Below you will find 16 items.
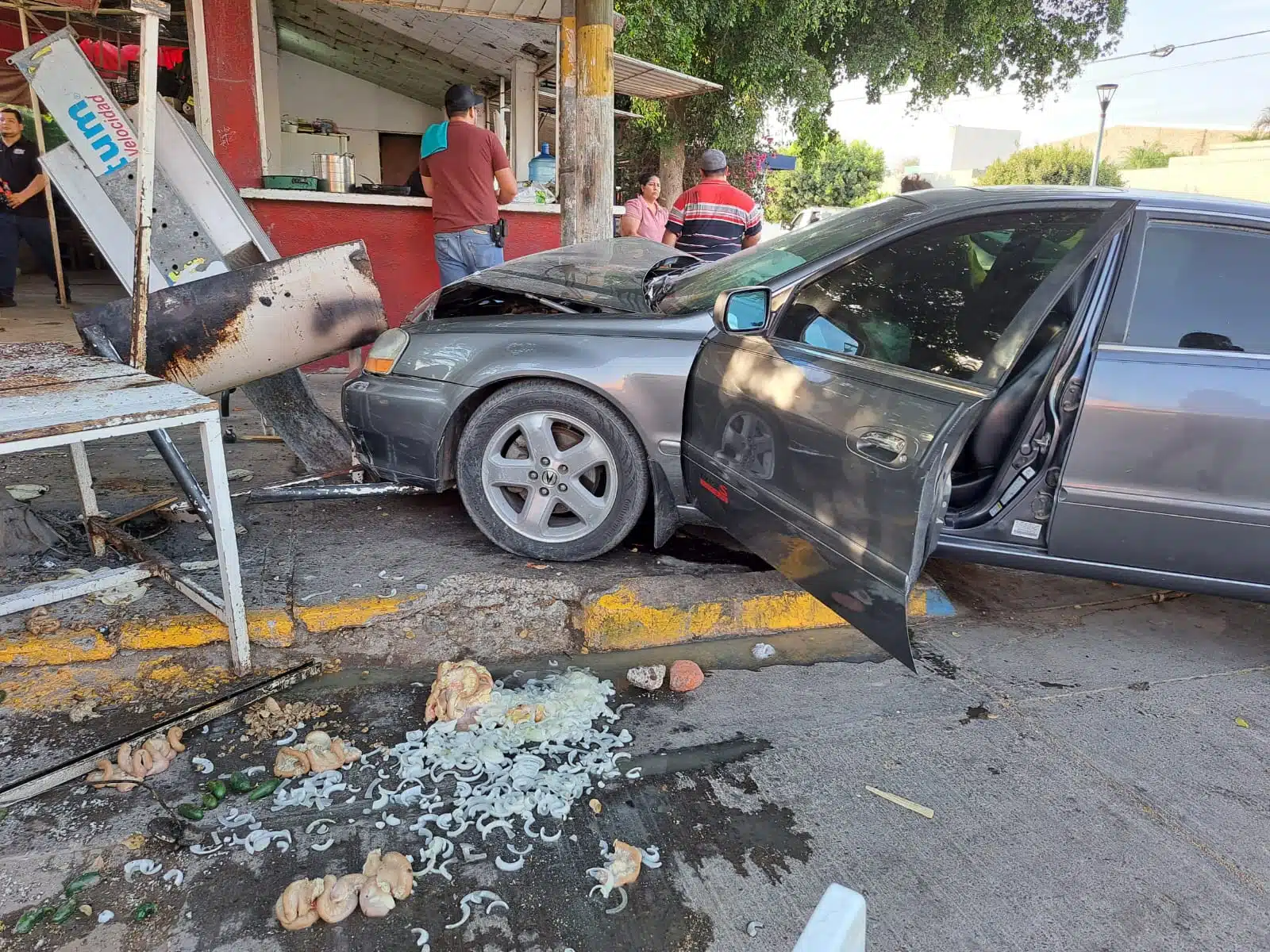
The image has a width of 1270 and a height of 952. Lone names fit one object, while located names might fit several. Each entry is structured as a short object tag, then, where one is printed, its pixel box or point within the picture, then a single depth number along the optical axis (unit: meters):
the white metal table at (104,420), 2.35
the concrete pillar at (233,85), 6.50
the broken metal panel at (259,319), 3.60
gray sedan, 2.52
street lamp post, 19.03
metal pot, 7.18
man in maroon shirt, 5.89
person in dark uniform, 8.80
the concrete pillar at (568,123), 5.35
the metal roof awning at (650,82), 8.83
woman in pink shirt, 8.27
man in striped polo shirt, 6.75
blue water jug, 8.28
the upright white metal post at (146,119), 2.75
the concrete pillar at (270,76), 9.95
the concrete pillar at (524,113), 9.81
